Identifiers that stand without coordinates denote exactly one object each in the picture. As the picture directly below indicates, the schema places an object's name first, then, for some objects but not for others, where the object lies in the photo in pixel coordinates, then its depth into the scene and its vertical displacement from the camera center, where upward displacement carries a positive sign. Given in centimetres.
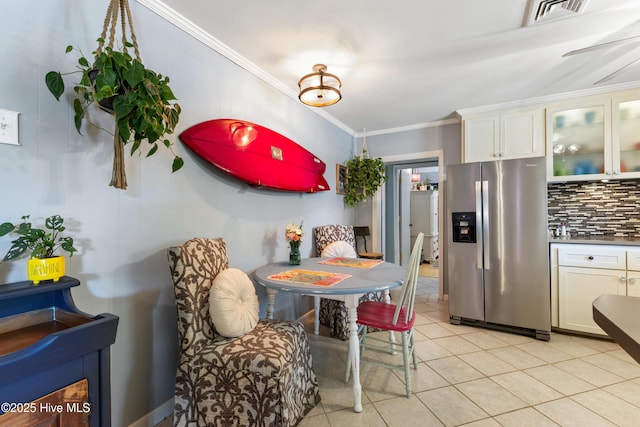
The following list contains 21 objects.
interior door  527 -1
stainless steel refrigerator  279 -33
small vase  241 -35
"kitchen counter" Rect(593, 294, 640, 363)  71 -31
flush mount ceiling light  220 +99
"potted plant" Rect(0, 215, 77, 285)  105 -13
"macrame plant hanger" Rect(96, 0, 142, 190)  130 +31
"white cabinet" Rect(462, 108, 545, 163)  314 +91
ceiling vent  168 +126
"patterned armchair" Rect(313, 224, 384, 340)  275 -88
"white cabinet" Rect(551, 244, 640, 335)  258 -61
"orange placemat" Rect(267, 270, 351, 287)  185 -43
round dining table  170 -43
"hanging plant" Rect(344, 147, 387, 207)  404 +54
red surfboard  193 +51
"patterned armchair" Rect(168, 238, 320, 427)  139 -77
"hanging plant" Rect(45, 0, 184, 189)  115 +52
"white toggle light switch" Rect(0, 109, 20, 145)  112 +36
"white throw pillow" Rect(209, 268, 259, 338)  154 -50
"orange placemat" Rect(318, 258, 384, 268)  239 -42
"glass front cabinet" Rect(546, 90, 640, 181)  280 +78
